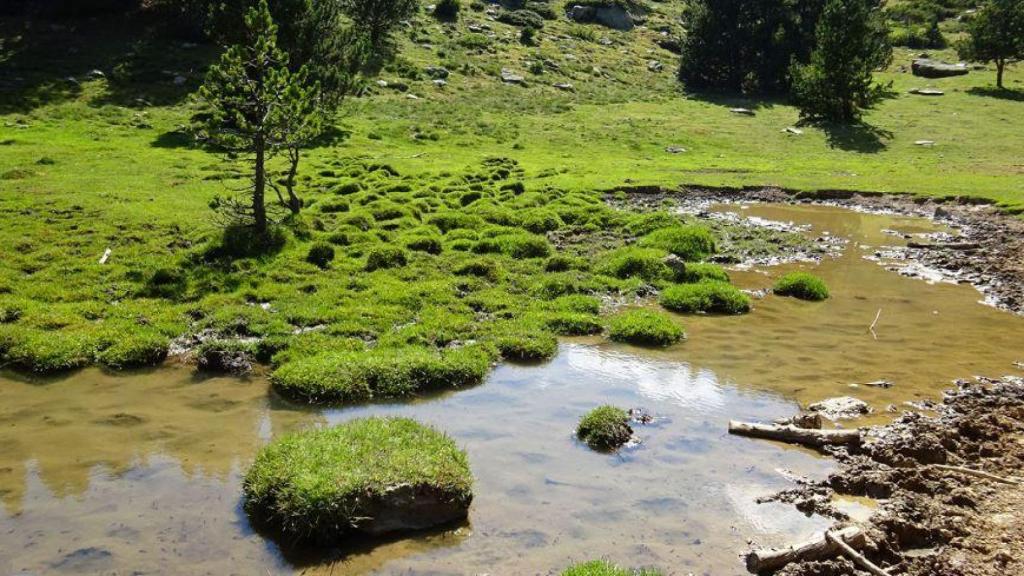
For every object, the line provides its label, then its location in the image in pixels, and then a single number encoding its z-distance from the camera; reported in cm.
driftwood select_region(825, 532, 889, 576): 961
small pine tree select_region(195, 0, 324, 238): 2503
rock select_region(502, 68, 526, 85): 7481
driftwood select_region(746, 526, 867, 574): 1012
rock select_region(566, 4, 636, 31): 10325
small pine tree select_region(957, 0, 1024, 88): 7638
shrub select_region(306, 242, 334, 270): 2509
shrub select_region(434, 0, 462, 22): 8994
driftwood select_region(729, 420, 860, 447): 1376
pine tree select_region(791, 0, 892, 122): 6266
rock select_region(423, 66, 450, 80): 7125
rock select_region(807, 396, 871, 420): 1523
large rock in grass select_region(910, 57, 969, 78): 8394
